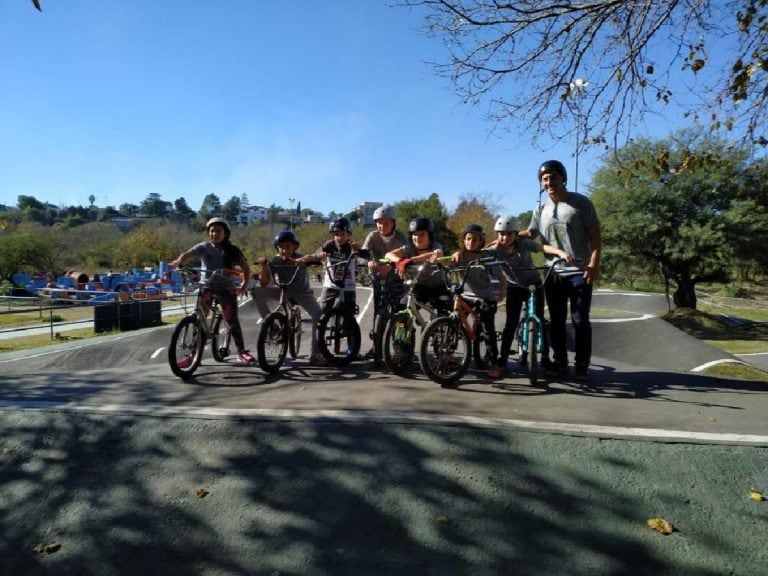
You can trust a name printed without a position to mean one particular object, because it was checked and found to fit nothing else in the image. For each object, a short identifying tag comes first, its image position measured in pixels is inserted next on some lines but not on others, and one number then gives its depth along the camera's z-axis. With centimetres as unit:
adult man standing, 504
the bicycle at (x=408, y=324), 522
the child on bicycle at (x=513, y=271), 548
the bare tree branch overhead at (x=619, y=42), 663
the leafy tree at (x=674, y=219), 2612
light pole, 753
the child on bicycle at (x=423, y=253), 545
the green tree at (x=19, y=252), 4969
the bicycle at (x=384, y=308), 575
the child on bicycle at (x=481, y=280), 547
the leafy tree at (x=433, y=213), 4806
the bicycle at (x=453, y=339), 486
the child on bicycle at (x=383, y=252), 571
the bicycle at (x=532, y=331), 504
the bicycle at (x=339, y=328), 586
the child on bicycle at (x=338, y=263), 585
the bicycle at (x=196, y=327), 542
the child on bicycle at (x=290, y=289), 604
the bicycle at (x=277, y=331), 559
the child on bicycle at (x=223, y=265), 577
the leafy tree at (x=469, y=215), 4925
